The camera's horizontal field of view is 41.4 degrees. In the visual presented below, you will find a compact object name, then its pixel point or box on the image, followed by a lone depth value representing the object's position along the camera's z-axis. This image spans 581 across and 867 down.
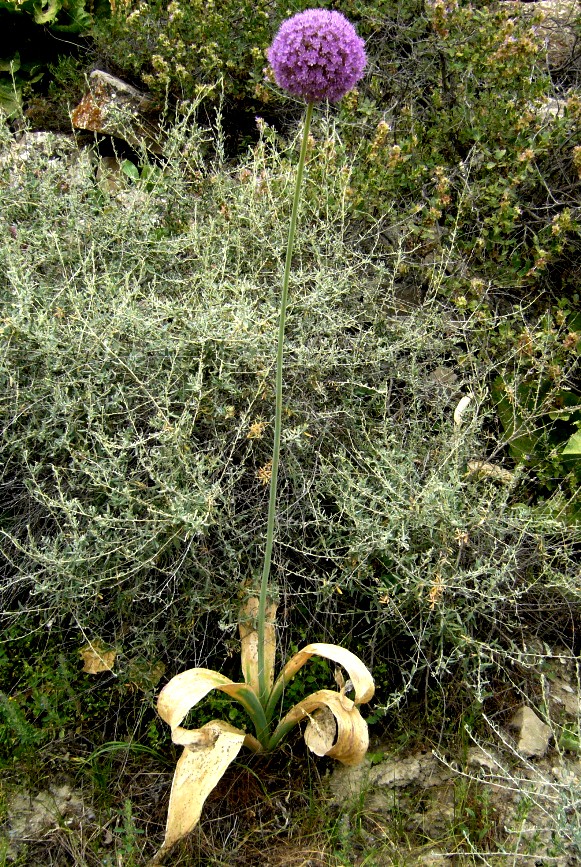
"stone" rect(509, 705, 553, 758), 2.28
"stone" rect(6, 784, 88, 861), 2.10
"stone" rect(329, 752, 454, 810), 2.18
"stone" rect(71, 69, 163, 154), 4.21
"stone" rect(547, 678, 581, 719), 2.41
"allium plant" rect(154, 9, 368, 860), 1.57
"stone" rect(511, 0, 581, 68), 3.96
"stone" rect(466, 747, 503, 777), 2.22
